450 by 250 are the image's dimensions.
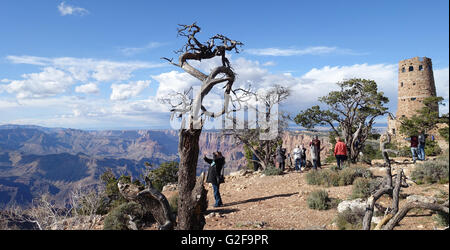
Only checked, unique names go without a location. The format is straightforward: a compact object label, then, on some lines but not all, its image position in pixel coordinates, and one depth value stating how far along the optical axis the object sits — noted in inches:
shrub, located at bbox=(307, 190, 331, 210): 362.2
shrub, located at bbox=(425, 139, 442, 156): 817.1
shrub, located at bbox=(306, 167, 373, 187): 483.5
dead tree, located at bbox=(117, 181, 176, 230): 224.8
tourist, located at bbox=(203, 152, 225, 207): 398.9
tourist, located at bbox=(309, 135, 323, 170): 604.5
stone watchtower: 1360.7
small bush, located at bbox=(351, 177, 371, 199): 369.7
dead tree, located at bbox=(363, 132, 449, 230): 197.3
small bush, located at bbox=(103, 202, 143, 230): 327.7
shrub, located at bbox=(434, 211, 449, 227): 219.2
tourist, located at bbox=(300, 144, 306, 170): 662.3
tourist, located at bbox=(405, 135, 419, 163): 601.3
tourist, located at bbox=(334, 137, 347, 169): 550.0
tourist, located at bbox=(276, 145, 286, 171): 656.2
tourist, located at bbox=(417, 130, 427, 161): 580.1
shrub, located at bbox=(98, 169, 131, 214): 490.4
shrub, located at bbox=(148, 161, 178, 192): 826.9
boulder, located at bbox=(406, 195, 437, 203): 285.1
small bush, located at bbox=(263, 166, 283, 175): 642.2
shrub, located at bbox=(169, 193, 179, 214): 395.5
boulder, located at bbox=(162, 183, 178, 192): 623.2
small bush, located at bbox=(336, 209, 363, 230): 272.4
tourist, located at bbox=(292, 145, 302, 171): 655.1
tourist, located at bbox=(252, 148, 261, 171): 811.8
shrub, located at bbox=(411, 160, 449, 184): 392.5
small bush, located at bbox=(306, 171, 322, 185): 508.6
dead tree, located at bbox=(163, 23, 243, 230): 236.1
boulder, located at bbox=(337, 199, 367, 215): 295.1
